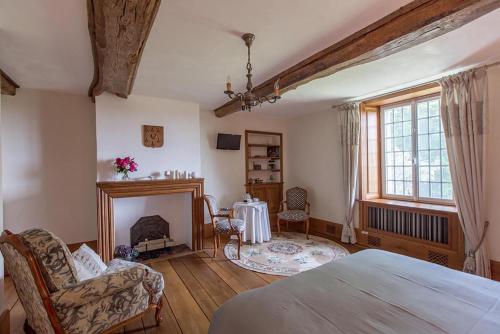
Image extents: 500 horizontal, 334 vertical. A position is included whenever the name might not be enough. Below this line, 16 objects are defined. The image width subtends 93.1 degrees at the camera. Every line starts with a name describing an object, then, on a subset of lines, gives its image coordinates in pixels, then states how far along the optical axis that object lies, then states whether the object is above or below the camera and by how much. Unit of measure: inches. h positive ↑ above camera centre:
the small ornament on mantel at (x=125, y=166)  131.7 +1.3
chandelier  78.9 +26.1
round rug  123.9 -52.9
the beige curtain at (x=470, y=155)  105.4 +3.8
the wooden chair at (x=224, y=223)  141.2 -34.5
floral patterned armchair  54.0 -29.6
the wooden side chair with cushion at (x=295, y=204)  175.2 -31.4
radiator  123.1 -34.0
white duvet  43.4 -29.4
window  132.0 +7.0
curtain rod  102.7 +42.6
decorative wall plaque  143.7 +19.8
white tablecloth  159.3 -34.8
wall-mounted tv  183.9 +20.0
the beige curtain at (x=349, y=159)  156.6 +4.1
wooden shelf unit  200.5 -1.0
